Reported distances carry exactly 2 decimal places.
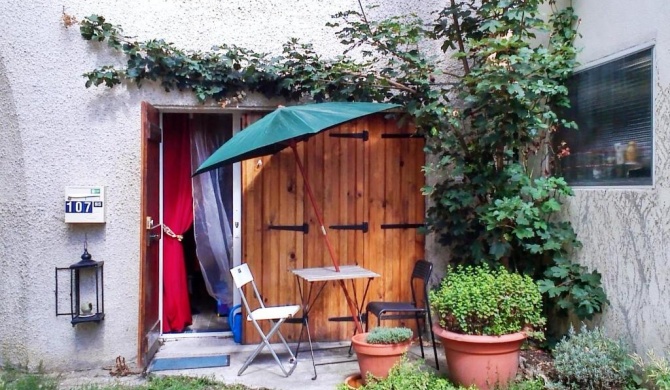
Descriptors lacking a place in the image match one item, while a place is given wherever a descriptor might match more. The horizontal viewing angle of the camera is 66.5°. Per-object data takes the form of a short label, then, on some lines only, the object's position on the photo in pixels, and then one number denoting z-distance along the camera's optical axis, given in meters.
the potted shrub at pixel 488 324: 3.53
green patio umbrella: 3.46
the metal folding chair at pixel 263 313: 3.92
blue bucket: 4.71
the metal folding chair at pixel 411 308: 3.97
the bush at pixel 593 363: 3.24
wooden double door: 4.68
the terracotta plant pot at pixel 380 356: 3.59
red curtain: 4.94
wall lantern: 4.16
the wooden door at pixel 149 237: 4.04
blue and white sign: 4.18
